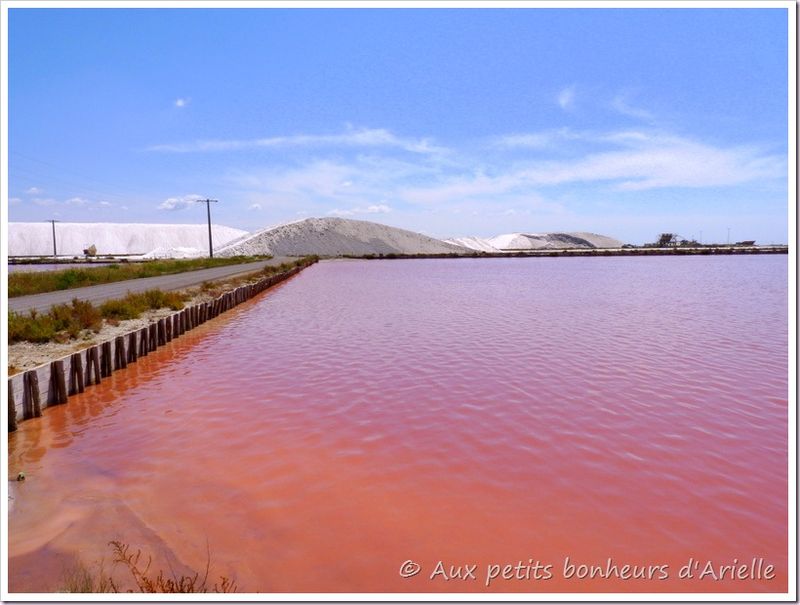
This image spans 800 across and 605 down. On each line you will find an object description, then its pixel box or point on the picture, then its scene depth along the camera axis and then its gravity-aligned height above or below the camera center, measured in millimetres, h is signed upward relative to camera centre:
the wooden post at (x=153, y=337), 14070 -1617
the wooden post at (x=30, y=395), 8227 -1858
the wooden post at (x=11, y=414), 7617 -1988
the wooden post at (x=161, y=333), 14713 -1598
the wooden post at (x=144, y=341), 13438 -1654
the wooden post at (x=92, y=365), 10422 -1772
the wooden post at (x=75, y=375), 9797 -1830
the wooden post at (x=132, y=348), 12656 -1726
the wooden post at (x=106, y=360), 11160 -1784
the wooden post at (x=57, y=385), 9062 -1877
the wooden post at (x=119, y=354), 11812 -1739
